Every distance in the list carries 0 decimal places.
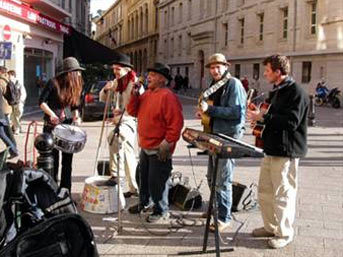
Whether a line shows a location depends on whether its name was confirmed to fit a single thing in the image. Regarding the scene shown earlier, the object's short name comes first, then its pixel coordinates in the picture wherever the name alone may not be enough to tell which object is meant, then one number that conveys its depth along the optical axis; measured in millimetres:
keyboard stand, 4342
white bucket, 5785
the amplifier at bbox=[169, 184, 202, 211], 6082
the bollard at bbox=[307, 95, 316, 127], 17131
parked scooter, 26281
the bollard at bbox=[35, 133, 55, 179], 5207
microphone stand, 5236
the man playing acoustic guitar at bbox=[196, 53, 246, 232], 4996
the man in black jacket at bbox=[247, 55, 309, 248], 4551
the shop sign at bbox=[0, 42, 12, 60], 13367
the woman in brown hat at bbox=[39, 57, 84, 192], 5895
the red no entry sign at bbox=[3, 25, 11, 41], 13883
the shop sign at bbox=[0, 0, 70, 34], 17375
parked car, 17422
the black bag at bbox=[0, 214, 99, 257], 3244
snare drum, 5484
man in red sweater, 5203
